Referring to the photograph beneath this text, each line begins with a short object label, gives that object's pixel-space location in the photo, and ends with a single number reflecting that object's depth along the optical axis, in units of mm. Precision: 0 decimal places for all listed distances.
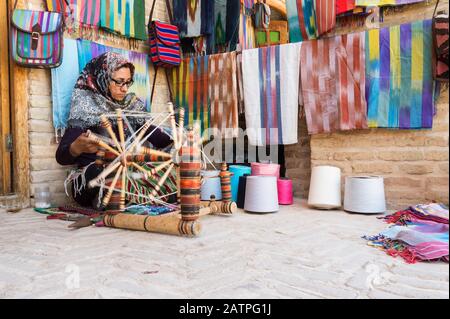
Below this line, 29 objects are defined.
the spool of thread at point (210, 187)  3961
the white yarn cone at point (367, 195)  3410
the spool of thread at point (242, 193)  3955
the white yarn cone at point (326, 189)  3705
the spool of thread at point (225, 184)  3270
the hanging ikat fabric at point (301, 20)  3973
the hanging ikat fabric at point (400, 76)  3396
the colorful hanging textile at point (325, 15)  3809
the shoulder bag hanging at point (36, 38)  3613
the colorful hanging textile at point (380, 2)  3520
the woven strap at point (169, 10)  5324
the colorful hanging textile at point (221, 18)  5004
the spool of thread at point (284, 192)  4062
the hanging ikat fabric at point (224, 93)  4551
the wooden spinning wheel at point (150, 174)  2468
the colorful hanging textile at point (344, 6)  3700
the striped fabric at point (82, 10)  4062
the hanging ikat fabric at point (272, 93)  4090
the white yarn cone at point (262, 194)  3480
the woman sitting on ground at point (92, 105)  3576
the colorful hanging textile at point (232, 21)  4930
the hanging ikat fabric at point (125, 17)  4512
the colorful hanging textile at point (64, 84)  3941
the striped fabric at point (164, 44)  4868
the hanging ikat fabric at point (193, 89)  4879
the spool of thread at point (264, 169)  4078
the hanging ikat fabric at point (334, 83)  3713
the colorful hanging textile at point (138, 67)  4359
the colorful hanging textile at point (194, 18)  5078
